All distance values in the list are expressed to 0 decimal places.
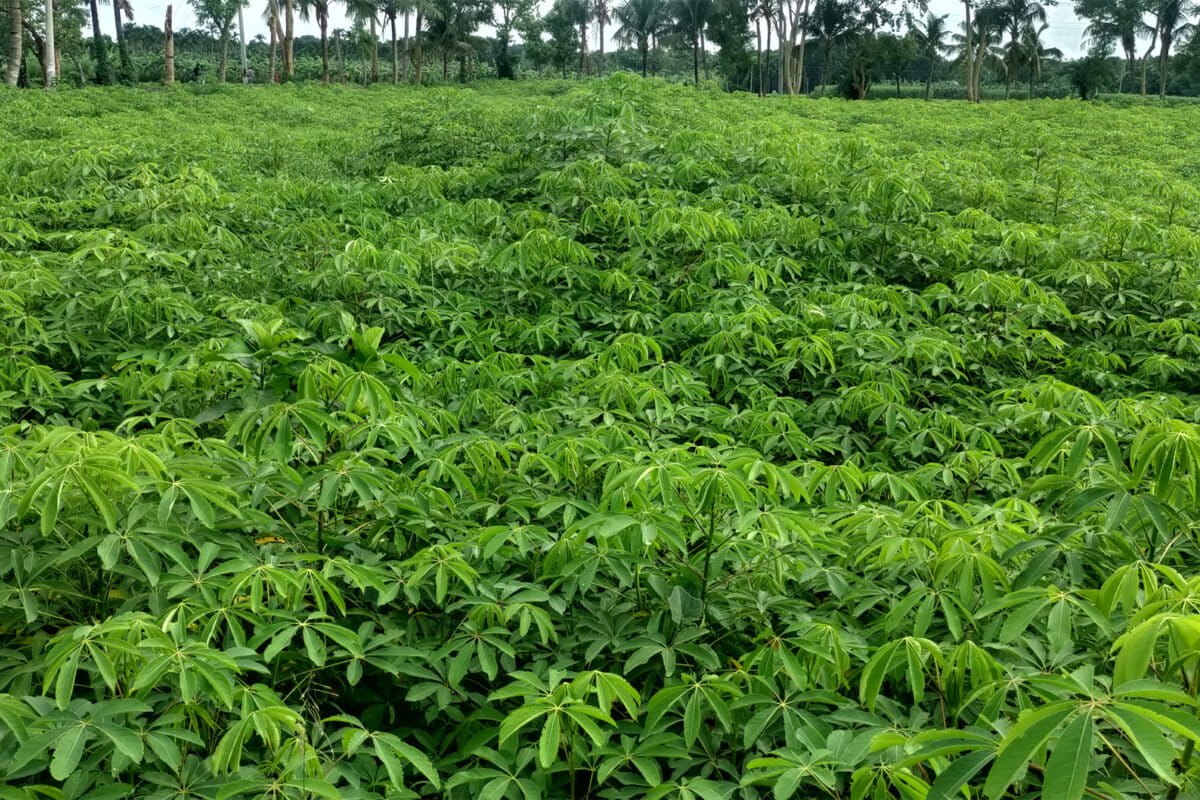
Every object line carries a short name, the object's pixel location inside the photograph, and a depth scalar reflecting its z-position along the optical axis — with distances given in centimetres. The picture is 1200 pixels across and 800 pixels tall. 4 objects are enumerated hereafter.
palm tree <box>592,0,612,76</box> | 4066
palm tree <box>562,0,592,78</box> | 3984
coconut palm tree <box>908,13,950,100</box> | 3741
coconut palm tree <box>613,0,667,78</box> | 3881
